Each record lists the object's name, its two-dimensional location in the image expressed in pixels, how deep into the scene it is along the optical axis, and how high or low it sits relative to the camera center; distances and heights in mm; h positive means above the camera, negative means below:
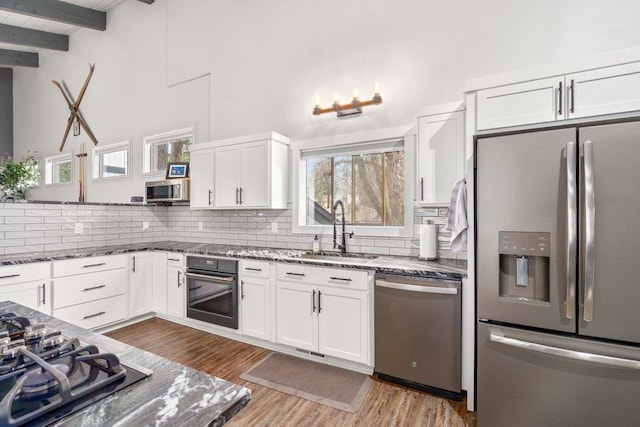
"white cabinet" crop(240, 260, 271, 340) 2988 -860
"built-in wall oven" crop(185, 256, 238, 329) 3174 -849
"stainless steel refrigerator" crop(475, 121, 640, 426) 1602 -358
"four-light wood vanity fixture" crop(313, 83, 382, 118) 3086 +1113
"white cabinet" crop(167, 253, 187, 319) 3598 -895
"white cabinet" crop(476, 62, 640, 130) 1702 +688
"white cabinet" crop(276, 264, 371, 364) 2510 -858
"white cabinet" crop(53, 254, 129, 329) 3074 -849
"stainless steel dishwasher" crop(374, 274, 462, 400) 2158 -880
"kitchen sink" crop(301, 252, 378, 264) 2721 -436
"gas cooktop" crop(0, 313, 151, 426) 595 -379
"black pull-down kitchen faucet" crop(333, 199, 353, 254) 3174 -264
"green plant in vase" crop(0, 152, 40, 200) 3492 +374
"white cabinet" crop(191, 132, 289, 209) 3416 +452
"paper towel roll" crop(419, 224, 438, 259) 2660 -238
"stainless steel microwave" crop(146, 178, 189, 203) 4020 +276
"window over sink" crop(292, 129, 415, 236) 3093 +329
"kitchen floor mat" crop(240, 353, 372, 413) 2262 -1361
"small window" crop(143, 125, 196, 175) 4539 +967
